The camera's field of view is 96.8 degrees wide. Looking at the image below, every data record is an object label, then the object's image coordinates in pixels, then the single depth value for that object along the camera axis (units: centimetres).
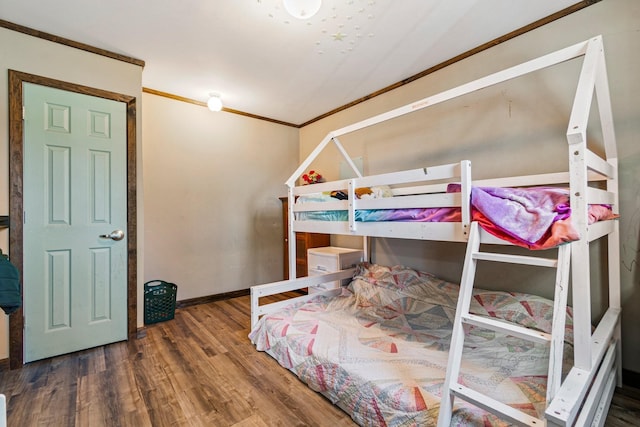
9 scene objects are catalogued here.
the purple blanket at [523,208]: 117
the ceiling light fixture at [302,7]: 157
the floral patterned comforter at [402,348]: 129
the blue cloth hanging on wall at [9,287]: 102
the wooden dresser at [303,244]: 354
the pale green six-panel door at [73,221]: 201
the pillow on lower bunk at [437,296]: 179
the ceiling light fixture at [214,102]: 307
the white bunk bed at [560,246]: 103
